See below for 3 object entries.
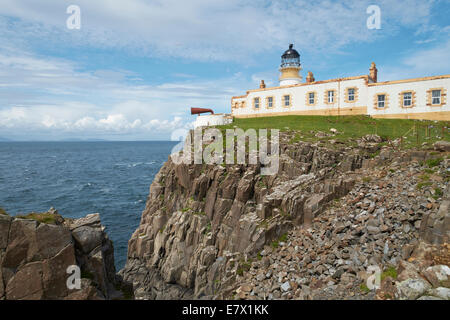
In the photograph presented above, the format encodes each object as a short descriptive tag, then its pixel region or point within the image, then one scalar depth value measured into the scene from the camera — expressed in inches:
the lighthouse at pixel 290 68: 1819.6
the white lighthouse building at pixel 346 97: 1234.6
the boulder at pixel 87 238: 490.3
